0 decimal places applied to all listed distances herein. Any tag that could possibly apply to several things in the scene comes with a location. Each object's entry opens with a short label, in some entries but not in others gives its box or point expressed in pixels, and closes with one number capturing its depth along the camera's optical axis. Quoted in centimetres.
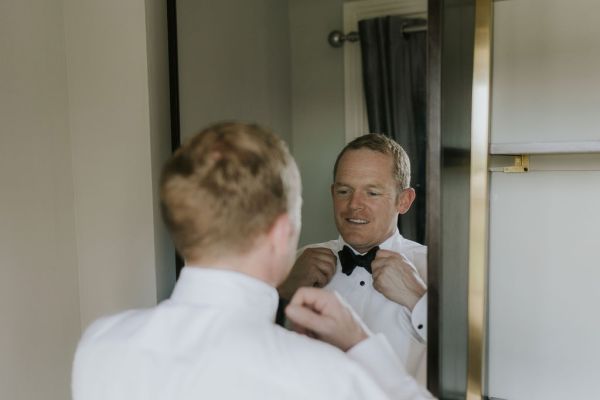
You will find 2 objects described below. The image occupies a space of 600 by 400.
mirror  118
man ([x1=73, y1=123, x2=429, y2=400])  65
